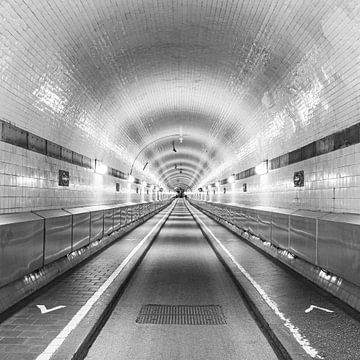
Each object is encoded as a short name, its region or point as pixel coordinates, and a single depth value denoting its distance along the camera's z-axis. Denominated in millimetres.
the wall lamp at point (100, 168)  15805
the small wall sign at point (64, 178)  11138
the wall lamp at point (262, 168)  15578
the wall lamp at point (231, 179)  24870
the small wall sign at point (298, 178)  10991
